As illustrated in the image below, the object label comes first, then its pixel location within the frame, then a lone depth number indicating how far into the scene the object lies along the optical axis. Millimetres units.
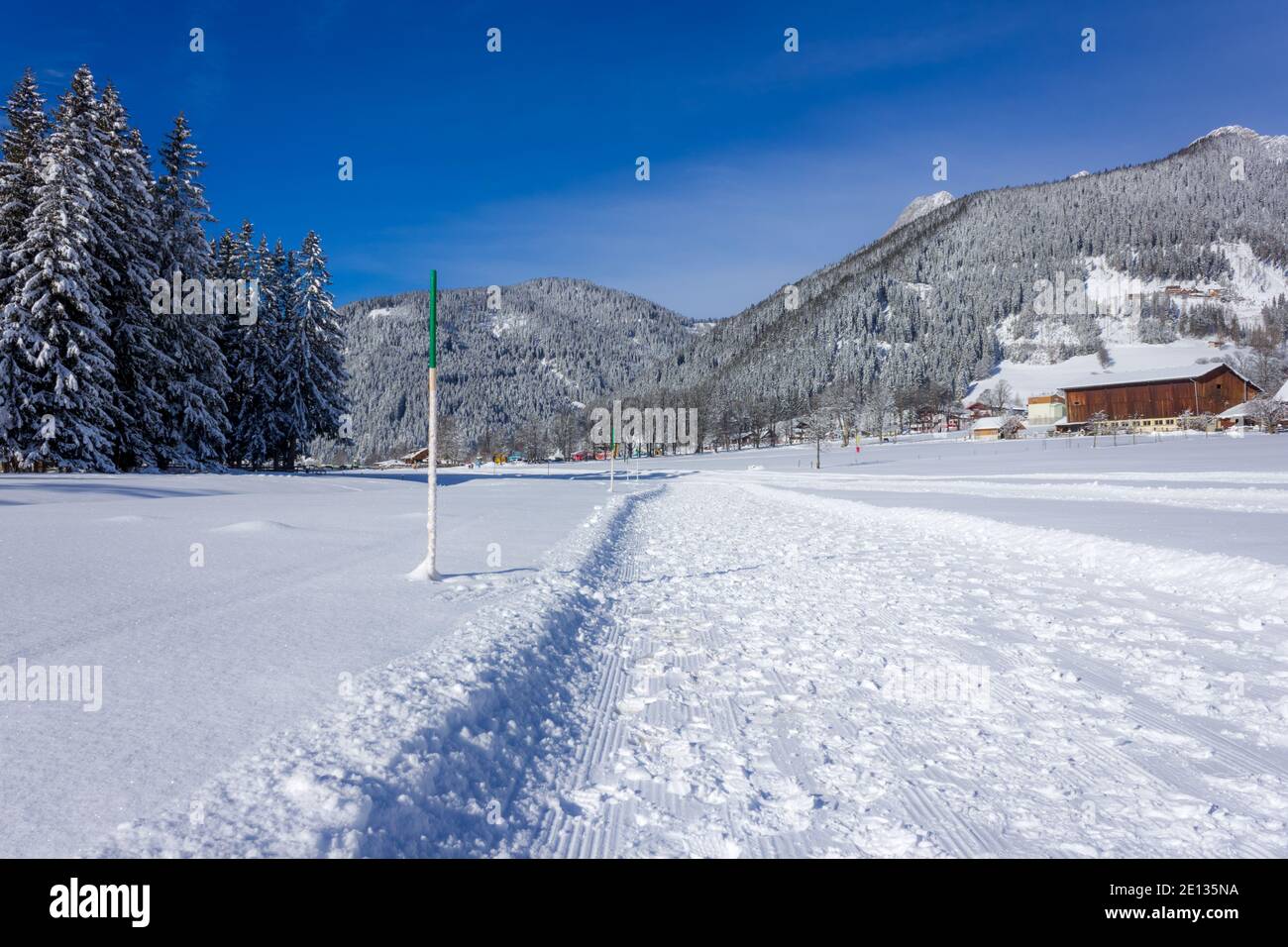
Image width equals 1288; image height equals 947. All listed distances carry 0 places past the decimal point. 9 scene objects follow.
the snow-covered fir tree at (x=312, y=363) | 44406
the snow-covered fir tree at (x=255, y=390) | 43062
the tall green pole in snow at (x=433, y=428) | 8594
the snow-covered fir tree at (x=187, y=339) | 33188
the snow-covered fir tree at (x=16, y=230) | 25562
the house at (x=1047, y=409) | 126000
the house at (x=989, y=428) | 117188
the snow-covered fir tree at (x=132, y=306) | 30281
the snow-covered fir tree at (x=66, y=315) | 25969
